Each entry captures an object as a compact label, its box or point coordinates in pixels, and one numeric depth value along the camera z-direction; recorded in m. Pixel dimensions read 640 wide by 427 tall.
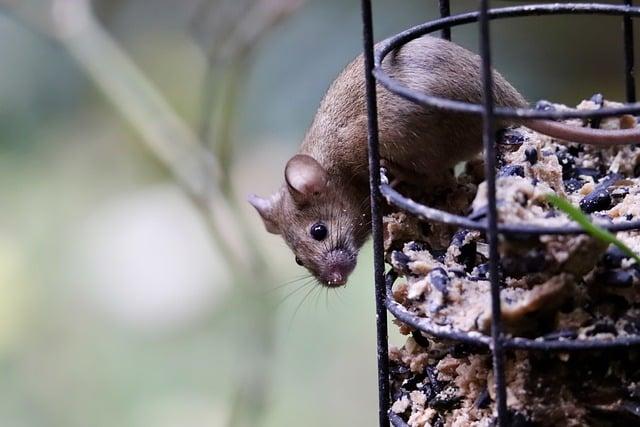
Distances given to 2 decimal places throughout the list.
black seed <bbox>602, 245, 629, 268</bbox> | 2.05
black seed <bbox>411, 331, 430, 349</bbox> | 2.10
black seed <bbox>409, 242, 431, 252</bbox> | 2.10
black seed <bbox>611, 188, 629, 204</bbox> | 2.12
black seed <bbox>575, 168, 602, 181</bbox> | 2.14
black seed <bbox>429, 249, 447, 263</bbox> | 2.10
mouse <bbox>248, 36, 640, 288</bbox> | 2.16
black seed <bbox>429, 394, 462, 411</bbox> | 2.08
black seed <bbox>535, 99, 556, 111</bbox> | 2.16
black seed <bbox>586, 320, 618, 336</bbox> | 2.05
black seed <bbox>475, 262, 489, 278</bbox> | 2.09
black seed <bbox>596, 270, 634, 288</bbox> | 2.05
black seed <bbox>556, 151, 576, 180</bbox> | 2.15
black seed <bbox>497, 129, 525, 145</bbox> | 2.15
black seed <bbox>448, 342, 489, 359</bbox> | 2.07
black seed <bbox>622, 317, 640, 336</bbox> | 2.05
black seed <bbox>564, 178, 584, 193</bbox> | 2.13
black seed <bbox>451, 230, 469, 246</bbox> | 2.10
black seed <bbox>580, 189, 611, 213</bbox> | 2.12
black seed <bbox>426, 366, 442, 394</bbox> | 2.09
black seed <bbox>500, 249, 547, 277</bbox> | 2.03
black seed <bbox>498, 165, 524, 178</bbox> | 2.11
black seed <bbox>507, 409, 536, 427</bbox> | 2.05
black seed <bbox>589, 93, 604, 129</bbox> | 2.15
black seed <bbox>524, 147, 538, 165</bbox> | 2.12
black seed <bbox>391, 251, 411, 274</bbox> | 2.09
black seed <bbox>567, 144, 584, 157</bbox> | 2.16
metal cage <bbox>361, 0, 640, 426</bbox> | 2.02
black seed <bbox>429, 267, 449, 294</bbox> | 2.07
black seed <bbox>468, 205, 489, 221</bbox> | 2.03
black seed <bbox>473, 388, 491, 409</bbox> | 2.07
